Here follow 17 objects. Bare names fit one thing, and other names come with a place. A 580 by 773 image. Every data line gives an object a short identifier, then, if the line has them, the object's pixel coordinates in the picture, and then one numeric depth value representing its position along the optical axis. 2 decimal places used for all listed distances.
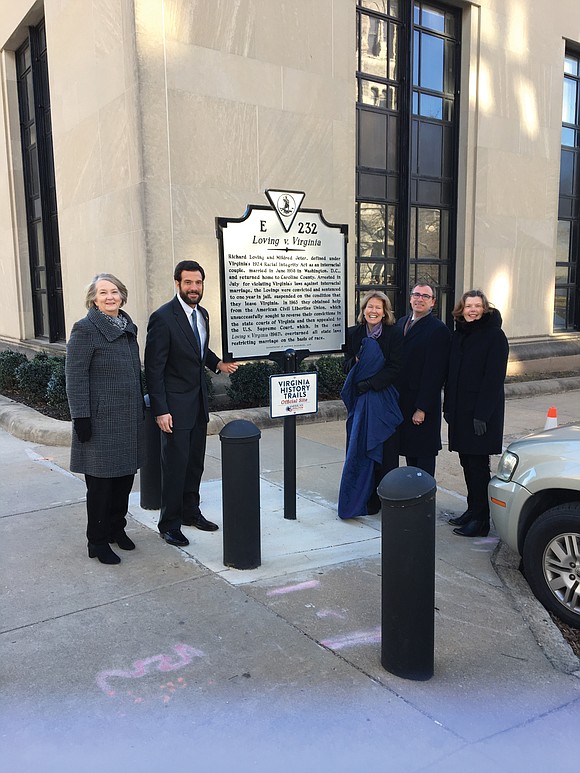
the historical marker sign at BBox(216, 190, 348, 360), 5.25
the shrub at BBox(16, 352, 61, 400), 9.61
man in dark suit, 4.37
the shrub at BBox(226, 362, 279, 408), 8.81
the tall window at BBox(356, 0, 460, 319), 11.00
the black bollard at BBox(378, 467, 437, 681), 2.92
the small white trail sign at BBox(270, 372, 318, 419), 4.82
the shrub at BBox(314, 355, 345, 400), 9.52
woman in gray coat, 4.06
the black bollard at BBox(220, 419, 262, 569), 3.98
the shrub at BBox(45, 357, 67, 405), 8.70
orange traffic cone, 7.00
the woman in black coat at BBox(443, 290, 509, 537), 4.61
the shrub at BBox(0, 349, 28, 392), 10.98
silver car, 3.53
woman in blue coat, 4.92
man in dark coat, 4.91
